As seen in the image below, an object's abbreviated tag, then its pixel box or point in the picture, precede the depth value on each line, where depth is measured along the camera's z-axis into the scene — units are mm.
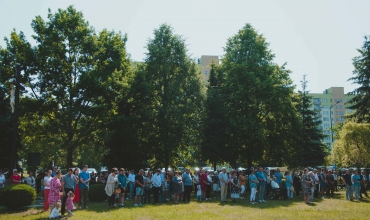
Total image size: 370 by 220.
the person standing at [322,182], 22180
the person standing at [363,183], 20844
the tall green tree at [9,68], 25031
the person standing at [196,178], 21248
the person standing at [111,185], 15188
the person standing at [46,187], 14258
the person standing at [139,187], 16766
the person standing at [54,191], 12477
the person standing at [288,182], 20730
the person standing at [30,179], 18016
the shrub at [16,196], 14148
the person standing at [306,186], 18298
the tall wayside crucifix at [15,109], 15753
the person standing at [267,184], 20664
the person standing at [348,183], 19578
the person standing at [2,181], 16672
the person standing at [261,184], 18750
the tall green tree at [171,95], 30688
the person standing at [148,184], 18000
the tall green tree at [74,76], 24734
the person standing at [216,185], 21781
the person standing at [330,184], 22047
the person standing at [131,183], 19148
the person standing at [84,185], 14920
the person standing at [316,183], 21339
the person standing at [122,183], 15840
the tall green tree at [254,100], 30406
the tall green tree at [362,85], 33344
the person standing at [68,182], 13953
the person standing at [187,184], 18859
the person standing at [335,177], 24670
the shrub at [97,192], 18061
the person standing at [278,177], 21078
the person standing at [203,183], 19889
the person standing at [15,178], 16562
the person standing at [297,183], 22391
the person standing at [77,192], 16194
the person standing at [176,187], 17891
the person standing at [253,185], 17953
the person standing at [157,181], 17706
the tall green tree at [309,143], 34844
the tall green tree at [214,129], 31094
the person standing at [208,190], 20453
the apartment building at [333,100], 121550
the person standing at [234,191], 18609
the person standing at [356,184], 19328
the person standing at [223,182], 18312
